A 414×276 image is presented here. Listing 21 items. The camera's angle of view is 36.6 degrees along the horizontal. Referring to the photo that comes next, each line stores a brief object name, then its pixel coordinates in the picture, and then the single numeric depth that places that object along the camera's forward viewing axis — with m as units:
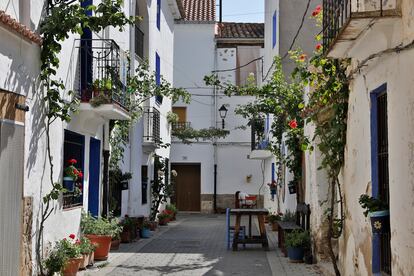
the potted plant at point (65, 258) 9.95
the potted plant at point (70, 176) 11.16
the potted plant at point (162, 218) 23.19
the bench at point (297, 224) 13.89
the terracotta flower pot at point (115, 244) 15.03
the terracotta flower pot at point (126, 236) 16.58
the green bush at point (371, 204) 7.44
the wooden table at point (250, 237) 15.52
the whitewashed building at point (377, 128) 6.30
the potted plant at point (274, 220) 20.50
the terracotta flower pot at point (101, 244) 12.79
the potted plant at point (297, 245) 13.07
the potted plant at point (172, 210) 25.67
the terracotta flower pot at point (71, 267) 10.32
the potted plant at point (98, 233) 12.82
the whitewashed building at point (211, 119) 31.80
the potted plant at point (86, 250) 11.58
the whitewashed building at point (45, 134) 8.38
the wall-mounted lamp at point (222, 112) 30.94
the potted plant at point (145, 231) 18.47
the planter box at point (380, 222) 7.18
